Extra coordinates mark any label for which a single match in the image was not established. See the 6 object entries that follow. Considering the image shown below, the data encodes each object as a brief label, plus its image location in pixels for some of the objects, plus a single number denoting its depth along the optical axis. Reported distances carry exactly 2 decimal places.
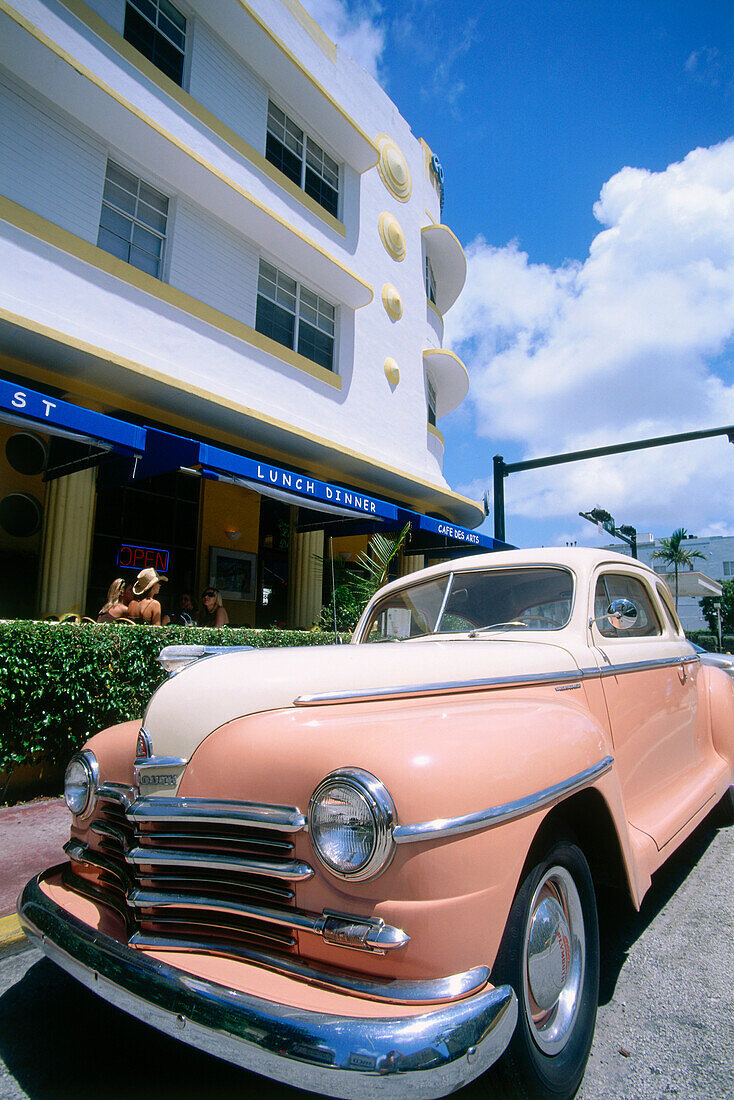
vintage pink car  1.40
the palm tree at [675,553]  49.59
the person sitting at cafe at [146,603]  6.75
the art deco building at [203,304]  7.05
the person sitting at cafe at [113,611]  6.55
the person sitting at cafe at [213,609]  8.57
